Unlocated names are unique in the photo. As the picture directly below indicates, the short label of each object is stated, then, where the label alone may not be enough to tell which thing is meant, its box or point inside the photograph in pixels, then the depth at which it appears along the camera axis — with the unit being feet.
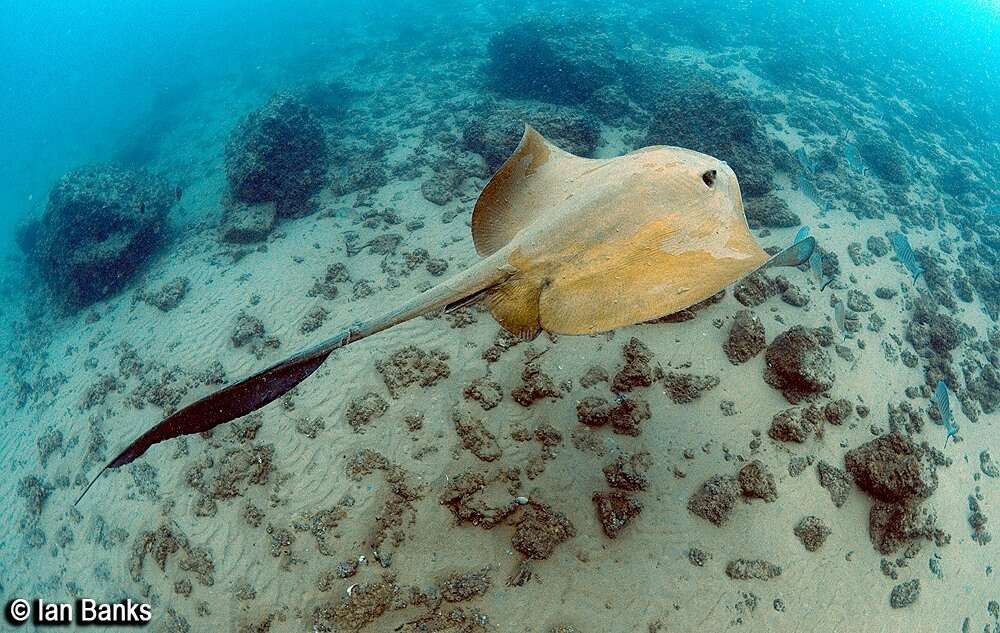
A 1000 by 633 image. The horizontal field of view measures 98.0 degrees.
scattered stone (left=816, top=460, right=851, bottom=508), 16.97
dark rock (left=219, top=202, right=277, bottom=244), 33.65
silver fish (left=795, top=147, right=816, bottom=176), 35.91
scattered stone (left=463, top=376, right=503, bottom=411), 19.17
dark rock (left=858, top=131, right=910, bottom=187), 39.45
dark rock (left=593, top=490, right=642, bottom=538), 15.67
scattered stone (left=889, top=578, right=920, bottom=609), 15.50
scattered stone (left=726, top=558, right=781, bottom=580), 15.07
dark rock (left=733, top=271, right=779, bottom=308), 22.56
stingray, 8.61
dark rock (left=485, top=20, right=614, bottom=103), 48.78
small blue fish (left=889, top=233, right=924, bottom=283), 25.09
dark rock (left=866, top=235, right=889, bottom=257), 28.53
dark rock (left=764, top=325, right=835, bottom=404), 18.88
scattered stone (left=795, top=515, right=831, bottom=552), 15.90
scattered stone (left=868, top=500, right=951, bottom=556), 16.39
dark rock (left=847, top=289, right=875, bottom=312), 24.19
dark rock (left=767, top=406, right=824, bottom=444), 17.76
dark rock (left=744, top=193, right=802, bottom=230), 28.84
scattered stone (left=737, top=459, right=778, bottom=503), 16.51
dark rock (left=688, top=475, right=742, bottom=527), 16.01
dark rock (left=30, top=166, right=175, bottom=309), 34.83
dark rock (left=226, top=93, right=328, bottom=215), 36.99
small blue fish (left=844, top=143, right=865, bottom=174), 34.62
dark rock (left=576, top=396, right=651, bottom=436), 18.02
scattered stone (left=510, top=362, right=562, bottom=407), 19.04
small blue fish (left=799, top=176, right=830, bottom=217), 31.50
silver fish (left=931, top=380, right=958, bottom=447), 19.27
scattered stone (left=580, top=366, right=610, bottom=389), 19.53
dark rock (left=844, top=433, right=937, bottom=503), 16.56
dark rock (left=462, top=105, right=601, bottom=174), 35.76
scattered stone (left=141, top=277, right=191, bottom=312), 29.01
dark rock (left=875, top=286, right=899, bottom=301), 25.46
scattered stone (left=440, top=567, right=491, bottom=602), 14.55
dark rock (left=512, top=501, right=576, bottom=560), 15.26
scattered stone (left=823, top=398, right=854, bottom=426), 18.70
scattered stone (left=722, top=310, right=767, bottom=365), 20.15
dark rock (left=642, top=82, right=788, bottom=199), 32.83
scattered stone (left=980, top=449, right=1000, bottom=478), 19.89
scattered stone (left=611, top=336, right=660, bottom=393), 19.17
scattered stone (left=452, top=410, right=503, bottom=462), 17.71
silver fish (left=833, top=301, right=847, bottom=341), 21.56
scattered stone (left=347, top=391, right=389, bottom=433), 19.25
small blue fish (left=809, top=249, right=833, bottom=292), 23.06
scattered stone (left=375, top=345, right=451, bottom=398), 20.30
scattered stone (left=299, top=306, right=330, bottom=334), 24.52
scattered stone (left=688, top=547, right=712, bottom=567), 15.25
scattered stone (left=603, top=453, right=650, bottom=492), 16.53
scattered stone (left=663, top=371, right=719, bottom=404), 18.94
